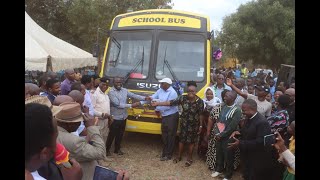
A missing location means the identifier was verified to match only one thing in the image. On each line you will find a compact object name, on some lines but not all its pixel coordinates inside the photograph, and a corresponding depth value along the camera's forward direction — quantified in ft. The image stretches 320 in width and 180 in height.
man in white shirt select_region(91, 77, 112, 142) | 15.00
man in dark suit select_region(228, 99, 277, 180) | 11.35
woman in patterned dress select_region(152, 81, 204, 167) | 15.25
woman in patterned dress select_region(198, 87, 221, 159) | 16.03
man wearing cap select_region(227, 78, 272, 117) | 14.50
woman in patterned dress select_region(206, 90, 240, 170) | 14.70
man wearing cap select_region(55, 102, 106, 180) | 6.52
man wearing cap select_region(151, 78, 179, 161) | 16.02
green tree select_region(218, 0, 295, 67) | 45.42
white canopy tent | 21.99
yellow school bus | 17.05
